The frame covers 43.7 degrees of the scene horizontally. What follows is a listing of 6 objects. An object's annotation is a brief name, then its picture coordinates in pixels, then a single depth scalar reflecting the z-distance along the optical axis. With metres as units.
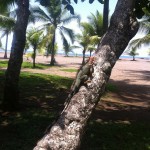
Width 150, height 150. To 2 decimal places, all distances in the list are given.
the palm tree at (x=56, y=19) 20.86
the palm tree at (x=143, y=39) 16.87
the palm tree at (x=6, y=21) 13.93
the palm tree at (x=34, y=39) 18.01
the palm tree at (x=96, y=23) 19.90
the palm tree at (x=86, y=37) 20.15
